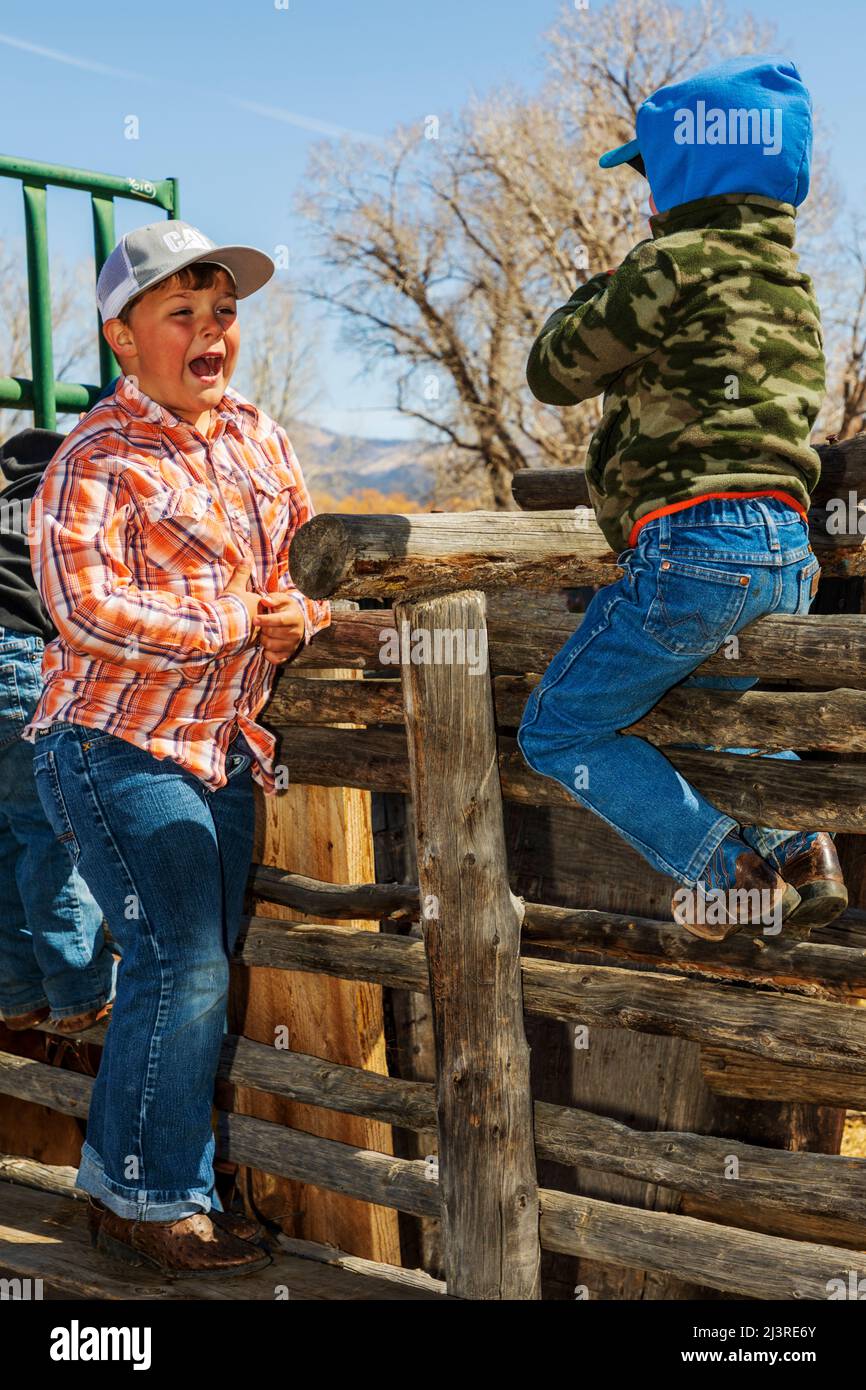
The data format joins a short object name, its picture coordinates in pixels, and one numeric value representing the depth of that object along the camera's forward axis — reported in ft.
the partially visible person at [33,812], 12.86
